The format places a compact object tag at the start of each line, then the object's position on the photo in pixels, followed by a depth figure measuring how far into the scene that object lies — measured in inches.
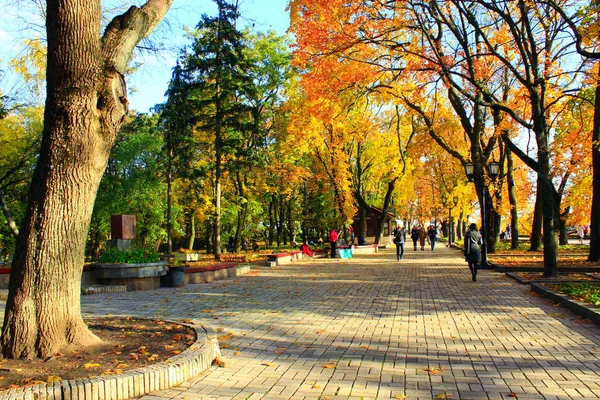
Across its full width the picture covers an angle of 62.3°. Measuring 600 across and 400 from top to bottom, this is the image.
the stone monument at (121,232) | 508.4
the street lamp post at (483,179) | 684.1
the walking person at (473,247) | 526.9
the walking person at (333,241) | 1008.9
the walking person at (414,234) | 1388.7
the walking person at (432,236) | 1378.2
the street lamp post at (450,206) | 1596.9
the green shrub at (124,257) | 483.5
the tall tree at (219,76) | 925.2
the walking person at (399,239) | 908.6
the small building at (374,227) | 1986.8
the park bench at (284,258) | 832.9
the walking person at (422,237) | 1429.6
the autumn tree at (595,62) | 468.0
